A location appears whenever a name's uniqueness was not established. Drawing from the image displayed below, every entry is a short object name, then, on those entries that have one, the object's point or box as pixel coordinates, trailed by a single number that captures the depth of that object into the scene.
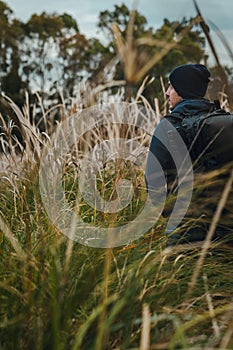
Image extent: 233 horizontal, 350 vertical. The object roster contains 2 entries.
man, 2.61
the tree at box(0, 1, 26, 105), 23.61
